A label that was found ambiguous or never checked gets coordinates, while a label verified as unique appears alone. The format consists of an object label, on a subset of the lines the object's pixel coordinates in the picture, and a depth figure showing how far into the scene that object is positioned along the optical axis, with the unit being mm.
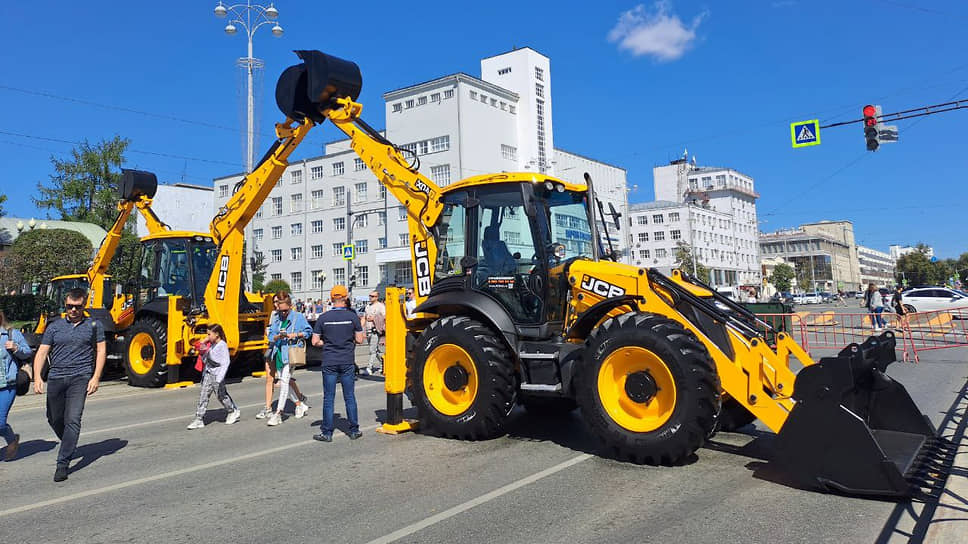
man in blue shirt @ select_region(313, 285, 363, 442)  7507
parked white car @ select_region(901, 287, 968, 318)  28938
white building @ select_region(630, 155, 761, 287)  86688
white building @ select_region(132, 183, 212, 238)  64125
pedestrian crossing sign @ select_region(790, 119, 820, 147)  17858
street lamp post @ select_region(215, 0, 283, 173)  22656
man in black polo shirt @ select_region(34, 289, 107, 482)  6242
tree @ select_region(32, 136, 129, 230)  56625
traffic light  16078
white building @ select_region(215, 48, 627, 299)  52500
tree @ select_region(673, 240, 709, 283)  74250
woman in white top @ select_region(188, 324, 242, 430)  8633
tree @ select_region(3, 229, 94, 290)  36719
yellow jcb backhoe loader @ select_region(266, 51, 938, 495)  4988
